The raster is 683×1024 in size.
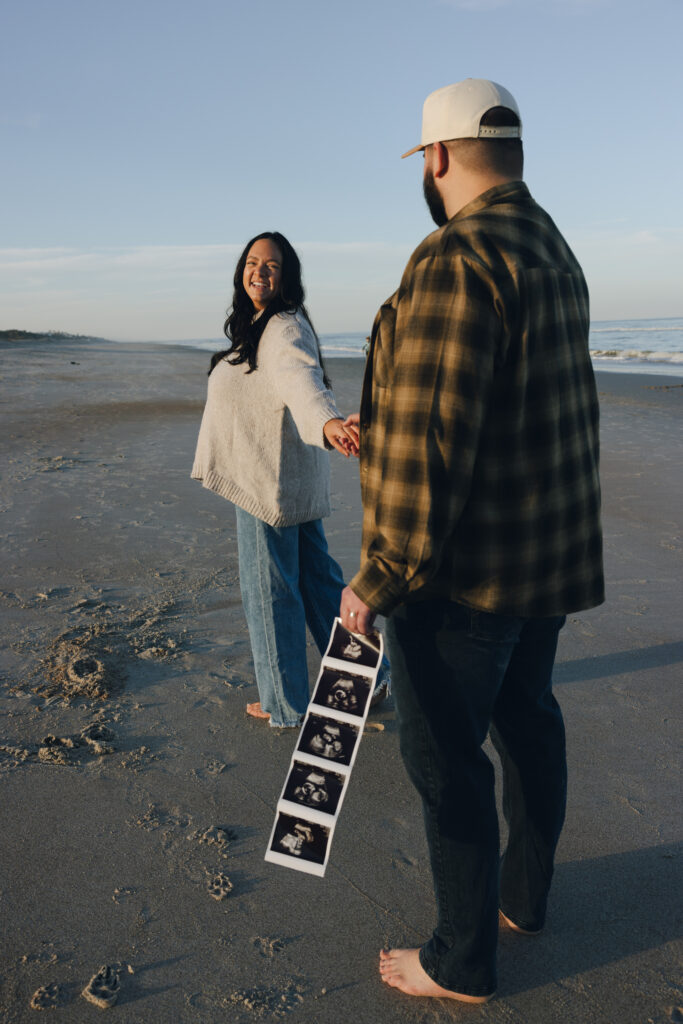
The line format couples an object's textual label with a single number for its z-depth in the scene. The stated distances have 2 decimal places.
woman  3.18
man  1.62
